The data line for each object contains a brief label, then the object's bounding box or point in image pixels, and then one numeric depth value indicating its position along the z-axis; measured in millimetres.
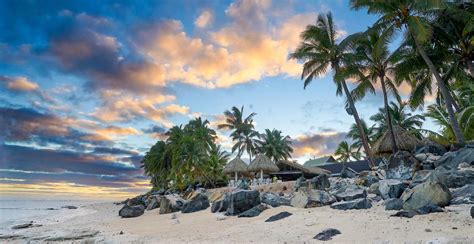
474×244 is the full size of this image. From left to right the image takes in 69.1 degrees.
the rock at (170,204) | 17391
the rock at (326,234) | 6662
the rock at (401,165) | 13086
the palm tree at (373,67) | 21875
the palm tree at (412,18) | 15977
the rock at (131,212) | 19125
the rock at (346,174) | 20670
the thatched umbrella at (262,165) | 29875
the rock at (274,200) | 11656
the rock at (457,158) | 11695
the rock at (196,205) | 15344
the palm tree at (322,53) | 24609
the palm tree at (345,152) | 54562
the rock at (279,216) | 9383
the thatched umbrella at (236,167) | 32125
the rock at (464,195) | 7764
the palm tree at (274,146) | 49031
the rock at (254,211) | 10828
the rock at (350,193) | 10570
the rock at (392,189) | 9531
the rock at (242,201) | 11727
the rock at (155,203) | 22014
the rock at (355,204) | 9227
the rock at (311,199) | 10703
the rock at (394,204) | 8344
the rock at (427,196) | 7770
